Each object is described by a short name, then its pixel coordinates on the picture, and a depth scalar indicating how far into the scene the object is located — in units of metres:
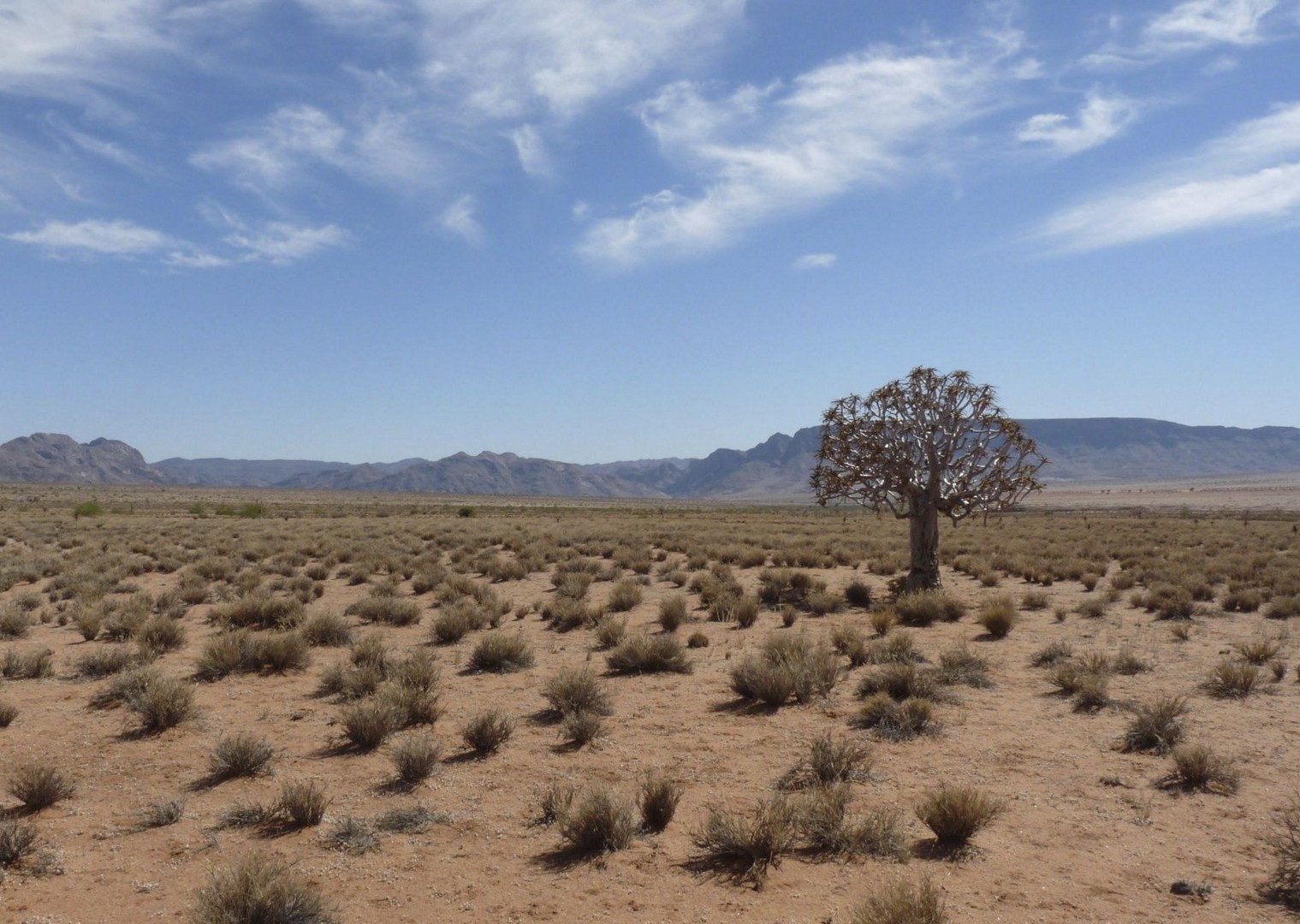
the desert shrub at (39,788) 7.23
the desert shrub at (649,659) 12.53
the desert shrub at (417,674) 10.79
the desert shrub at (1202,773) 7.64
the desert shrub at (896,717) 9.25
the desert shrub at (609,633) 14.36
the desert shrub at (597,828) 6.56
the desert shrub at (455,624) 14.80
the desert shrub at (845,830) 6.37
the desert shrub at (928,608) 16.39
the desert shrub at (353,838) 6.54
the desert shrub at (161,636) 13.46
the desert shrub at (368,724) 8.90
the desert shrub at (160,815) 7.02
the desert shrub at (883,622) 15.00
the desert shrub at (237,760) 8.09
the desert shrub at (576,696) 10.13
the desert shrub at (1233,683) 10.68
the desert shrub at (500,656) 12.73
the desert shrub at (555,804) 6.94
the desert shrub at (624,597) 18.48
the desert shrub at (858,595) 19.42
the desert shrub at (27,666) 11.80
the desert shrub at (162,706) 9.40
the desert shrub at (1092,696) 10.24
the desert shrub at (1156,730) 8.68
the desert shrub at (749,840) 6.22
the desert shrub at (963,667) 11.54
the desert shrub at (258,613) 15.96
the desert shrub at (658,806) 6.99
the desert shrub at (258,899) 5.16
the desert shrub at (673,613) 16.11
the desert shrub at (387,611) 16.56
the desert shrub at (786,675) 10.52
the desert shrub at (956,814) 6.51
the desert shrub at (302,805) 6.91
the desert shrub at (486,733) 8.78
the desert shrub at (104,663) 11.97
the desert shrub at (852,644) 12.71
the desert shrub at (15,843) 6.20
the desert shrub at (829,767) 7.81
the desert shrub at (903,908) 4.96
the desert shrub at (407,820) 6.94
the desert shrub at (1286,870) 5.68
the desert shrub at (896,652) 12.53
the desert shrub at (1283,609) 16.92
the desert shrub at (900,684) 10.48
